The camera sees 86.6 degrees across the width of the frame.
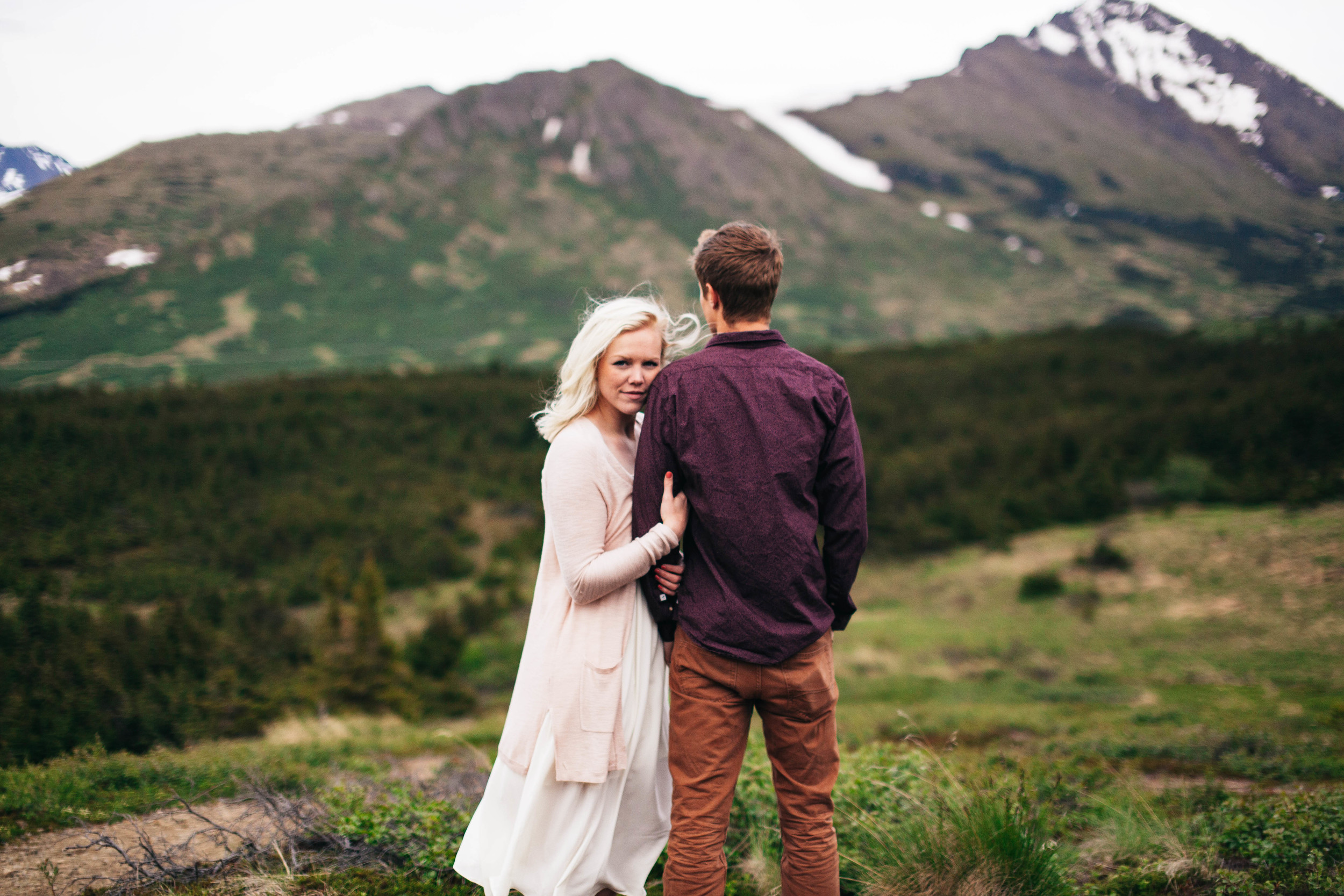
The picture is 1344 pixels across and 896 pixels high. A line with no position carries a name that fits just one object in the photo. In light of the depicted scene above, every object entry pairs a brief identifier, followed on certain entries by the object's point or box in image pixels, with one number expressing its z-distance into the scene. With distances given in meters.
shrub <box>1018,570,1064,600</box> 15.31
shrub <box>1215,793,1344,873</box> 3.10
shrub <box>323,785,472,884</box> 3.13
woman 2.25
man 2.11
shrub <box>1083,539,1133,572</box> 15.74
